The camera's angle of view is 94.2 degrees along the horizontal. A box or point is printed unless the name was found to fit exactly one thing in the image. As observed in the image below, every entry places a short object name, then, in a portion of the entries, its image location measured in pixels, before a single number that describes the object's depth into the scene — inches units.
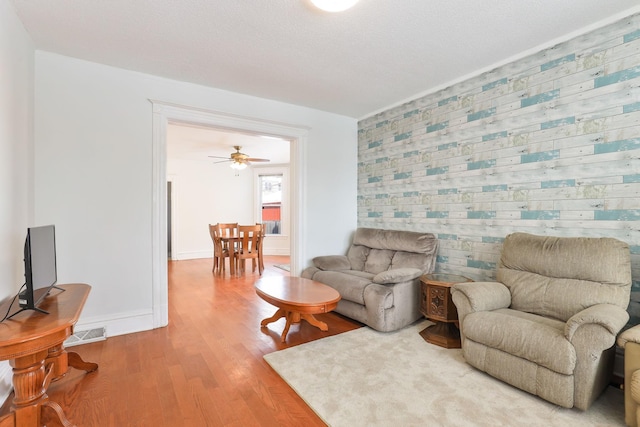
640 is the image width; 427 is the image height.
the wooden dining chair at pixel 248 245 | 221.0
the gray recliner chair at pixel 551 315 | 66.9
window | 327.3
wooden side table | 104.0
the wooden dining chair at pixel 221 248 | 220.5
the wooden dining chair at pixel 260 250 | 228.1
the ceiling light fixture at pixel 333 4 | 69.9
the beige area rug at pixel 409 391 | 66.4
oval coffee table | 98.7
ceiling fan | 226.8
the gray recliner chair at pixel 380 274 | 113.3
